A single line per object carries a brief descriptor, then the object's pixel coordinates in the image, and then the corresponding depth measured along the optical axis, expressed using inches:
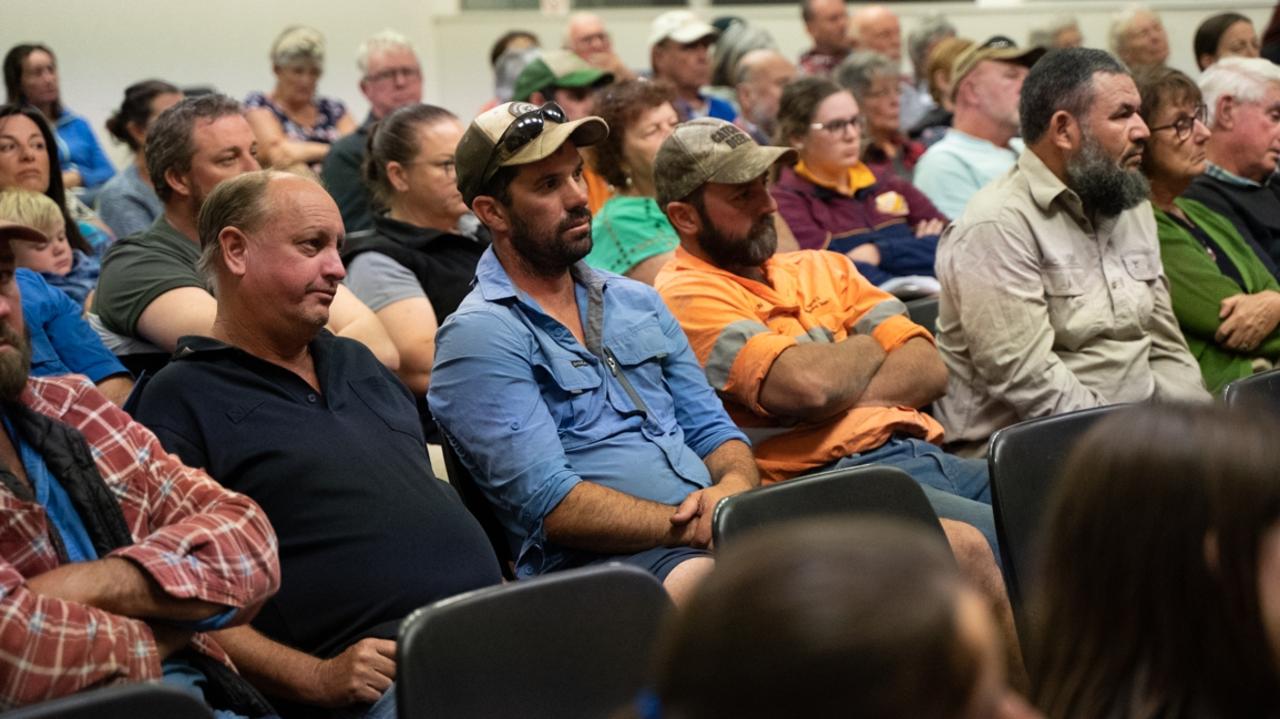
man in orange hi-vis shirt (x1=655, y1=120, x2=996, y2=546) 120.6
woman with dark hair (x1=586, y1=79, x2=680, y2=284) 155.9
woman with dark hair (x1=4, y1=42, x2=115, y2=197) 238.8
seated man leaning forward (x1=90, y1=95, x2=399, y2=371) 123.0
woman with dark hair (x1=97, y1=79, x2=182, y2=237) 186.9
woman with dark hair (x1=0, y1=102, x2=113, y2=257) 162.2
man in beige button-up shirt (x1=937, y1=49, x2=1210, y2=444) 131.6
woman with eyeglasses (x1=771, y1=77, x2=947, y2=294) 179.0
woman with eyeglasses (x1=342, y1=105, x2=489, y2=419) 137.2
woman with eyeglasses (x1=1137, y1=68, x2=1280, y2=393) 146.8
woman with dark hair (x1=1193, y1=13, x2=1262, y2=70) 248.8
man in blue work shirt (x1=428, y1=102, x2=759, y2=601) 103.0
